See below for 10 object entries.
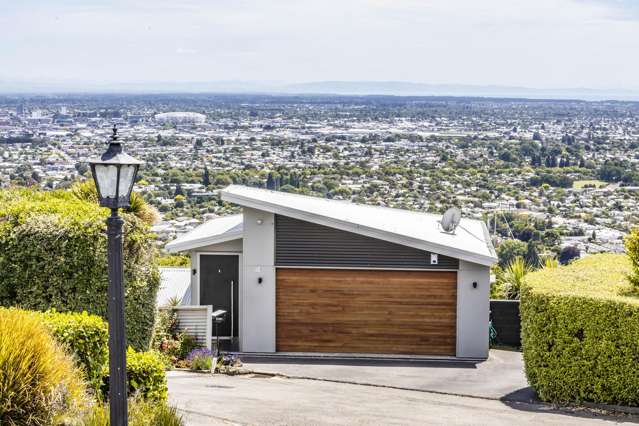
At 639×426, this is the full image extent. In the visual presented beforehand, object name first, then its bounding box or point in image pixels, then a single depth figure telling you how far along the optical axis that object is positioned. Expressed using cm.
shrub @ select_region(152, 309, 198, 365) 1734
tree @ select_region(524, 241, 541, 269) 3802
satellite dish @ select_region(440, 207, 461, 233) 2123
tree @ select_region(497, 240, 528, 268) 3862
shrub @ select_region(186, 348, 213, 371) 1666
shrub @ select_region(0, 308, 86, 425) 859
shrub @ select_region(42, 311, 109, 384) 1014
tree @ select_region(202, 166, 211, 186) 7520
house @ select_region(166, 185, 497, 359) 1938
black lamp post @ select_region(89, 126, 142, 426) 795
